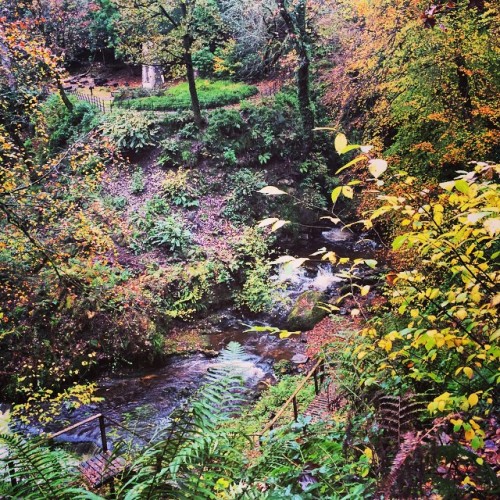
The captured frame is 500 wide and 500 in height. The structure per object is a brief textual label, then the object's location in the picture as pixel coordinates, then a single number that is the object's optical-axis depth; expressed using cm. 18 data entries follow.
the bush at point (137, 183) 1480
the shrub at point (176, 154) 1545
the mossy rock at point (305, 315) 1144
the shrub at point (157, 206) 1420
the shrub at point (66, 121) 1655
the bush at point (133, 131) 1537
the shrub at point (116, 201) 1408
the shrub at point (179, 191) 1468
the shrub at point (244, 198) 1488
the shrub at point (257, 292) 1235
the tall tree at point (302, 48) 1438
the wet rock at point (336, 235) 1542
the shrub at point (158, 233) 1323
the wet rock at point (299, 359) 973
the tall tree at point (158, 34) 1400
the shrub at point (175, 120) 1609
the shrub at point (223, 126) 1592
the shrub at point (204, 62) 2070
